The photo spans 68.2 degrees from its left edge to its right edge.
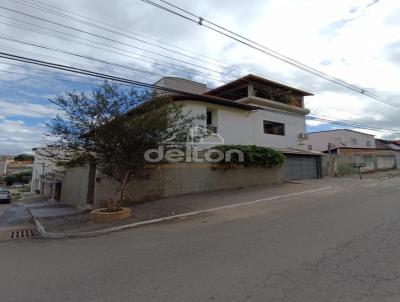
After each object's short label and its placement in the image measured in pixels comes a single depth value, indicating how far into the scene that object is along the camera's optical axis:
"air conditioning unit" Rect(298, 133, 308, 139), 27.17
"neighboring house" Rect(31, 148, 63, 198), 24.98
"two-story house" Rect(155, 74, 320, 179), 20.55
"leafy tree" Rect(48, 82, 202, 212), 10.05
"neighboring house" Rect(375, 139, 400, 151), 52.02
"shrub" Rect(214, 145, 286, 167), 16.77
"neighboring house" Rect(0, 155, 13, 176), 85.42
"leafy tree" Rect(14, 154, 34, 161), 97.56
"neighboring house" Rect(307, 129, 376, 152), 44.38
